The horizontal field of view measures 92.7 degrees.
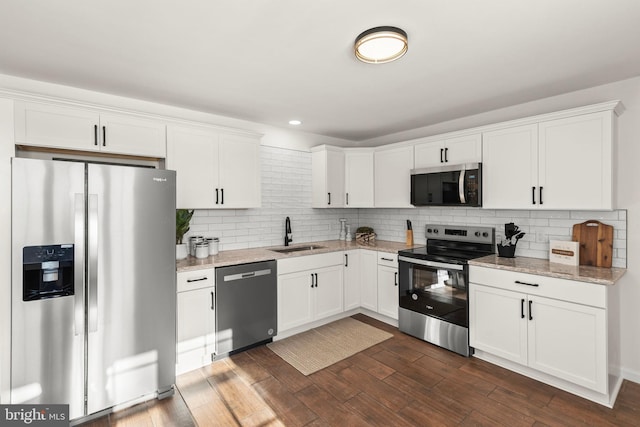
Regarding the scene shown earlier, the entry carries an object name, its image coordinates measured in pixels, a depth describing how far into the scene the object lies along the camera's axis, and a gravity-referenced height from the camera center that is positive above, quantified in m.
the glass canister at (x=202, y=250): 3.11 -0.38
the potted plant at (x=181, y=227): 2.95 -0.14
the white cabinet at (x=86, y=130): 2.28 +0.69
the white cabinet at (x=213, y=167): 3.01 +0.48
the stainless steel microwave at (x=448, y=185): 3.21 +0.29
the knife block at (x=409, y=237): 4.12 -0.35
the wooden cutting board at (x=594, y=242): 2.64 -0.28
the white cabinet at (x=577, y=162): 2.46 +0.41
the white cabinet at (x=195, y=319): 2.71 -0.97
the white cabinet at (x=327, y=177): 4.22 +0.49
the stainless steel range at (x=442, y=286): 3.05 -0.80
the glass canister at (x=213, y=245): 3.25 -0.35
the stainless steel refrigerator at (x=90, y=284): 1.95 -0.49
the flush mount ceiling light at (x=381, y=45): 1.78 +1.02
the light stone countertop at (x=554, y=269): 2.31 -0.49
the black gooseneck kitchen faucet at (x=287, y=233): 4.10 -0.28
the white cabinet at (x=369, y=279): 3.90 -0.88
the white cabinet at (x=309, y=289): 3.38 -0.91
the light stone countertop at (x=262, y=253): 2.88 -0.46
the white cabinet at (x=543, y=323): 2.28 -0.94
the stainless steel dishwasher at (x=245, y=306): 2.93 -0.94
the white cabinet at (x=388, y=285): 3.66 -0.90
